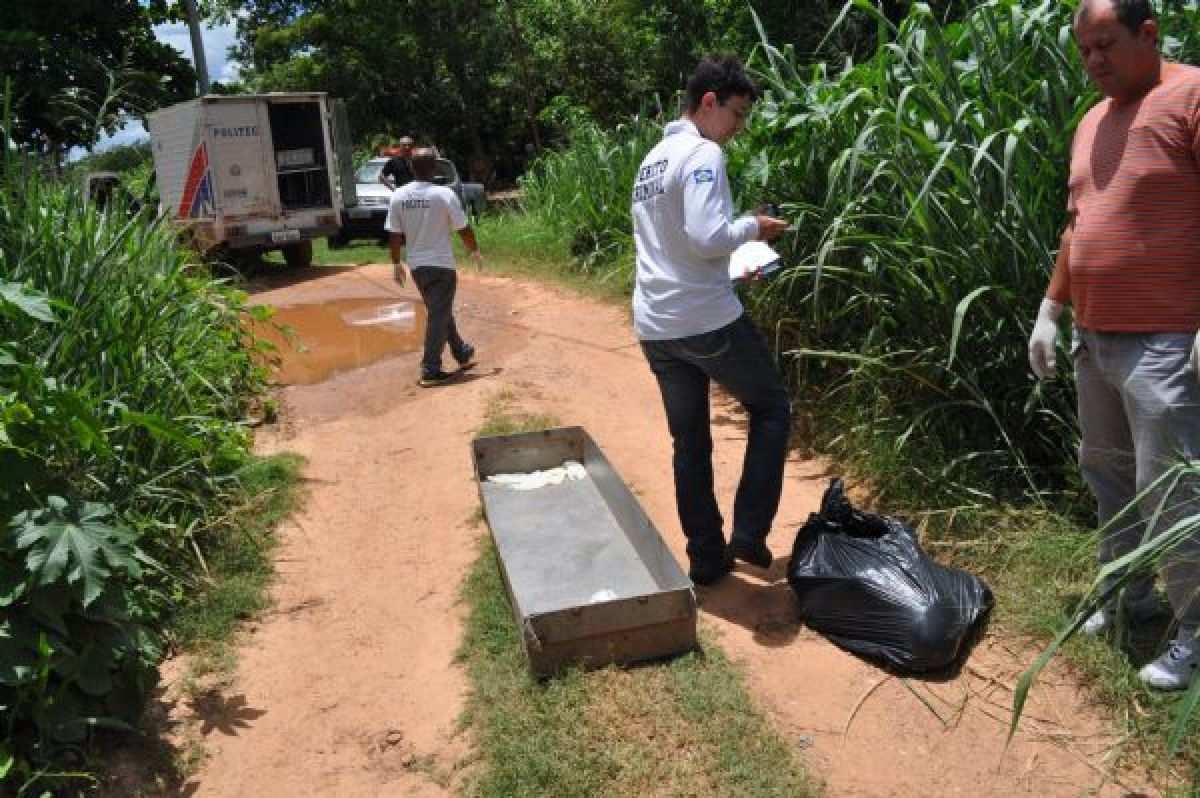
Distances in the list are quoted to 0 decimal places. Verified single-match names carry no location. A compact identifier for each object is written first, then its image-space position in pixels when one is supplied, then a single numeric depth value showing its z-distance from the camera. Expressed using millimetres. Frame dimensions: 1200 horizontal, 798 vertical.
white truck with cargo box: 12352
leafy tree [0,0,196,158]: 16844
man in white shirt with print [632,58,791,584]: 3242
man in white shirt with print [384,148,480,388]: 6555
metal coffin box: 3068
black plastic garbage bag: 3113
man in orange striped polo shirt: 2529
